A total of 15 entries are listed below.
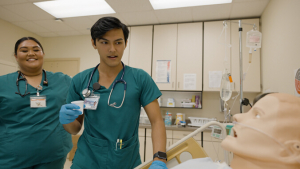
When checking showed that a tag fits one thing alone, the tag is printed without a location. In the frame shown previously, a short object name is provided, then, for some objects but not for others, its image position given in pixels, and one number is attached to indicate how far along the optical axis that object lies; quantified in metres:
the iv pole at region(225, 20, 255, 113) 1.73
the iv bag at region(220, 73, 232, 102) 2.05
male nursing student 1.06
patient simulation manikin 0.54
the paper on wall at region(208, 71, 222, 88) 2.92
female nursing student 1.39
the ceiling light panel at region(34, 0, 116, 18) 2.68
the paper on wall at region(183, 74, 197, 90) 3.01
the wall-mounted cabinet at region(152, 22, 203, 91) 3.03
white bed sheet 0.66
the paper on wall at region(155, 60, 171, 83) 3.13
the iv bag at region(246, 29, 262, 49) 1.80
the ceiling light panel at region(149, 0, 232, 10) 2.55
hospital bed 1.05
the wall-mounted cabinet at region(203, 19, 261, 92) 2.84
